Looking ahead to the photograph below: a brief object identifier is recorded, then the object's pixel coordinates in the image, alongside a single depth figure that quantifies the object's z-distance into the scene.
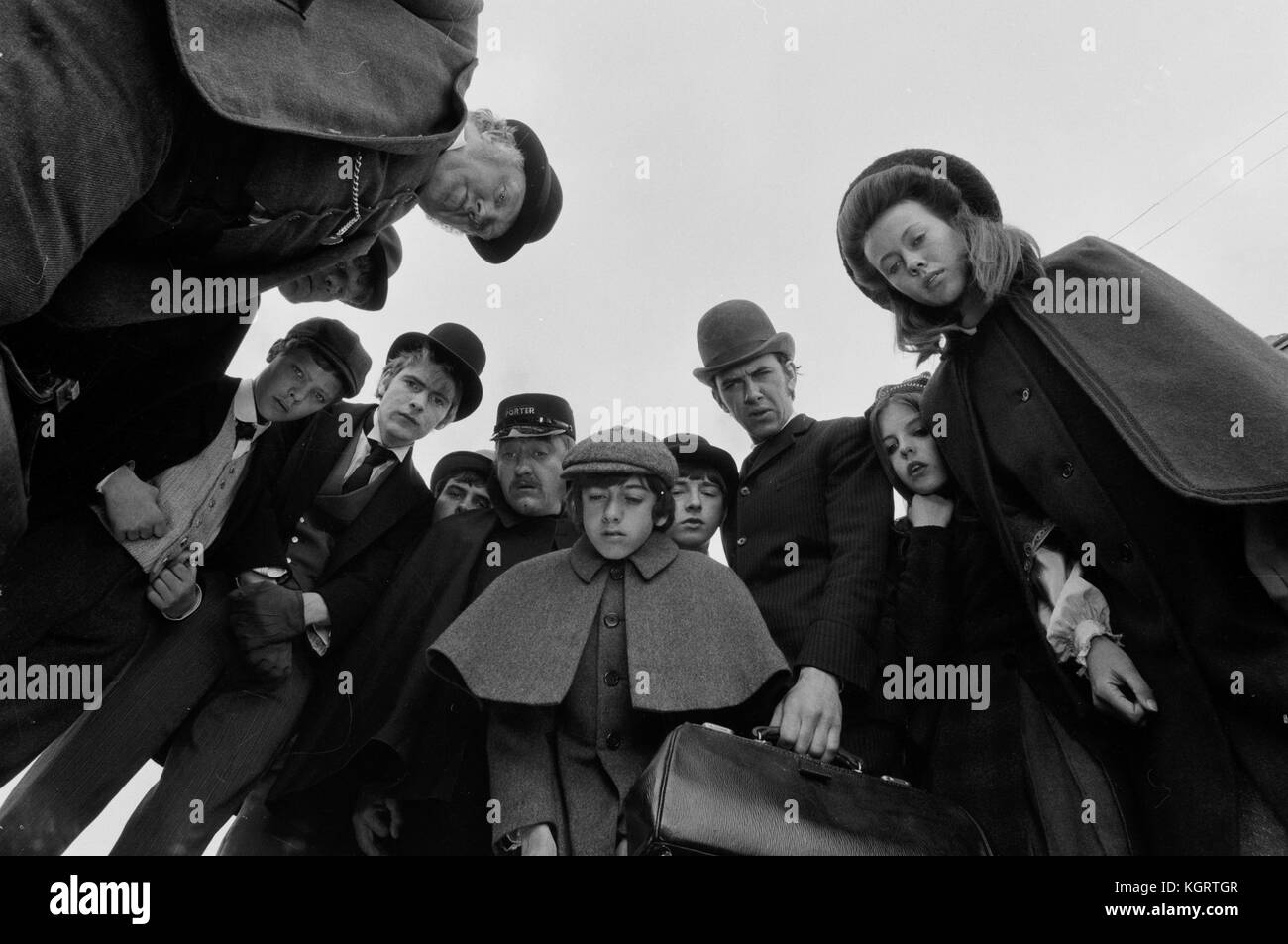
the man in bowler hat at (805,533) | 2.82
